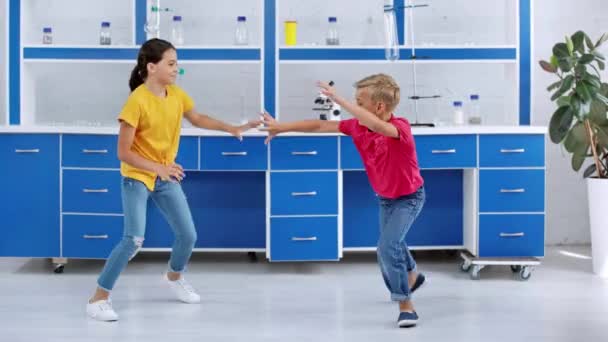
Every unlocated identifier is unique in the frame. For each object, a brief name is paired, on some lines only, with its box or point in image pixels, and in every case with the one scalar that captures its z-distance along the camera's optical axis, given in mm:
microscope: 5562
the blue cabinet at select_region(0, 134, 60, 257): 5270
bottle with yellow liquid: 5750
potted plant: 5211
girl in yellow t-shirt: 4117
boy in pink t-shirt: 4059
